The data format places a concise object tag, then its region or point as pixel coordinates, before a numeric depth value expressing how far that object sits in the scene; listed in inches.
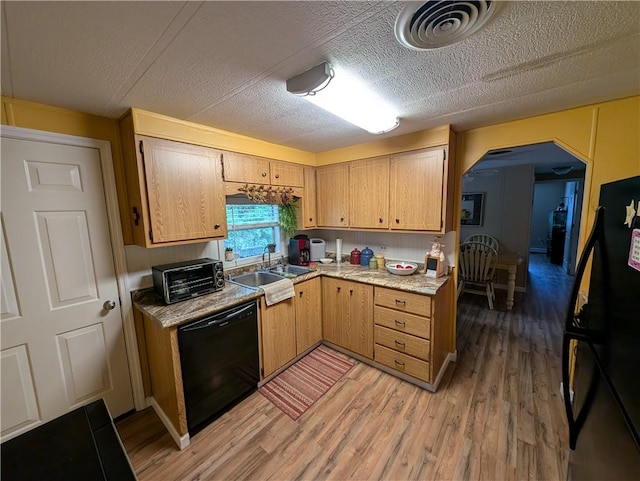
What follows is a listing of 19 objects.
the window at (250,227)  105.7
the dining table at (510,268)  150.1
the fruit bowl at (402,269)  99.3
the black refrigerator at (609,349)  29.4
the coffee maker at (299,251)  121.3
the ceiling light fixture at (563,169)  194.6
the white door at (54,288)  59.9
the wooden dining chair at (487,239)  186.5
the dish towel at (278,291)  87.4
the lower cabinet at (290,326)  89.6
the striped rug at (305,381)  82.5
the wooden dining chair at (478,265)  148.1
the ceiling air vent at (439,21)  33.9
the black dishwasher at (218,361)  68.1
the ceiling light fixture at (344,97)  49.2
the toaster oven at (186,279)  73.0
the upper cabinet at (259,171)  88.7
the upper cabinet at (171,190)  68.7
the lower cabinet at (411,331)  84.0
